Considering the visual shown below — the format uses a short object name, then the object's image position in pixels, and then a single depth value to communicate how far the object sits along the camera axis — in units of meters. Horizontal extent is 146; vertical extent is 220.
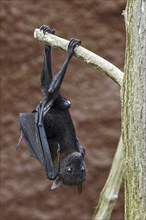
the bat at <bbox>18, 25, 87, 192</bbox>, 5.55
